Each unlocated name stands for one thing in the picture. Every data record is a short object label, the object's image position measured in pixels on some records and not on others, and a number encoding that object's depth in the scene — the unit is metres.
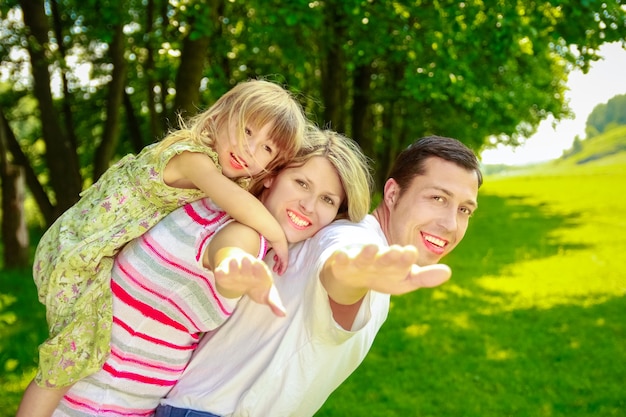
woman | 2.28
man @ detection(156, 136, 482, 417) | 2.13
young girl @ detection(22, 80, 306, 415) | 2.42
